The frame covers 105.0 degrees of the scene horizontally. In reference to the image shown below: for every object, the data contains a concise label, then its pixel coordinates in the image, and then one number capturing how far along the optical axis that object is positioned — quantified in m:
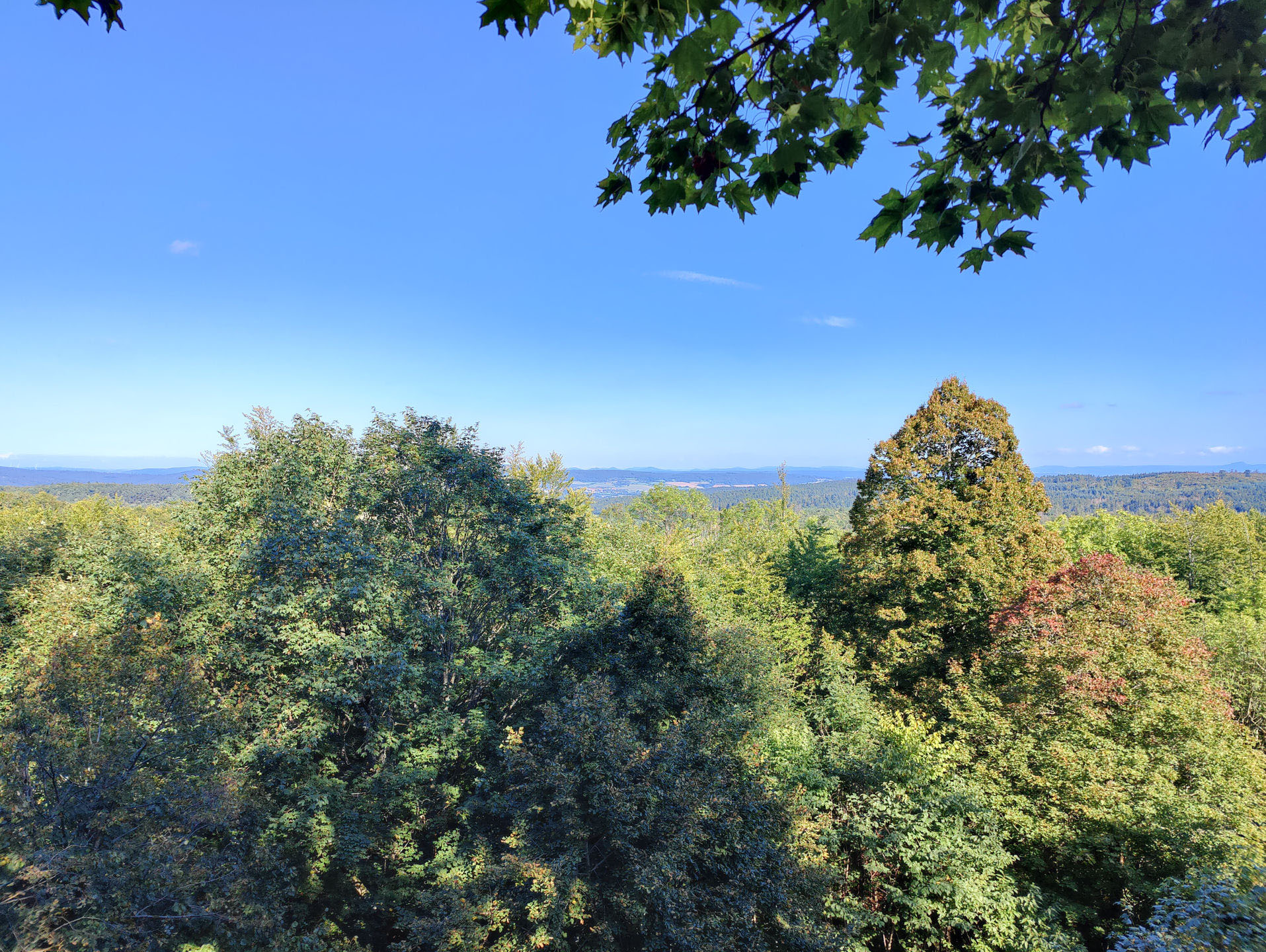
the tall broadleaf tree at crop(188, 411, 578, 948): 10.16
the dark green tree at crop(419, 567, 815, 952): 6.90
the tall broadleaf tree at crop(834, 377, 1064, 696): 14.97
